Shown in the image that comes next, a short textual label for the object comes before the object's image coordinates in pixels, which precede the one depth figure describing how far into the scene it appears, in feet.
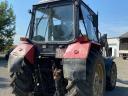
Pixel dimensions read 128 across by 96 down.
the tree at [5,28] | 106.83
